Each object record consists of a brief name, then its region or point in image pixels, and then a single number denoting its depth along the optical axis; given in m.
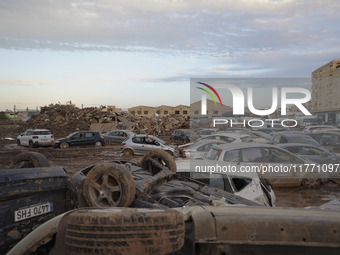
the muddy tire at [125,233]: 1.80
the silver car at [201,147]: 12.40
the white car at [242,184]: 6.14
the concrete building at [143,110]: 83.56
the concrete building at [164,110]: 82.04
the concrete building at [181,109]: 77.94
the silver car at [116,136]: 26.53
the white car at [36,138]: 24.80
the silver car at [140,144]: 19.25
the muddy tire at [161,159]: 5.20
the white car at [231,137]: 14.41
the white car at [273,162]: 9.60
